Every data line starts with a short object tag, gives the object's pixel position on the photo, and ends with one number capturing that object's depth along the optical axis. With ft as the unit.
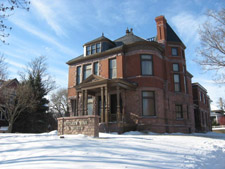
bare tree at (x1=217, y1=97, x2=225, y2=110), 198.03
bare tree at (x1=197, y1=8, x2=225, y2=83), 48.98
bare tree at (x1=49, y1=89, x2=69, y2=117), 159.73
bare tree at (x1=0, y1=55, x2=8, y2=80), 69.51
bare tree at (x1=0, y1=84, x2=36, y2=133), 78.38
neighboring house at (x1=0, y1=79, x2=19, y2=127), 75.51
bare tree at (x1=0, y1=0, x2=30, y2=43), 18.90
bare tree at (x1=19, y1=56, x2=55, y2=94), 97.47
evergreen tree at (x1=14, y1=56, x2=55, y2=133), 87.00
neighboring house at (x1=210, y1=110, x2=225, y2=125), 204.72
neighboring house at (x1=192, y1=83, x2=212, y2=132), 92.48
